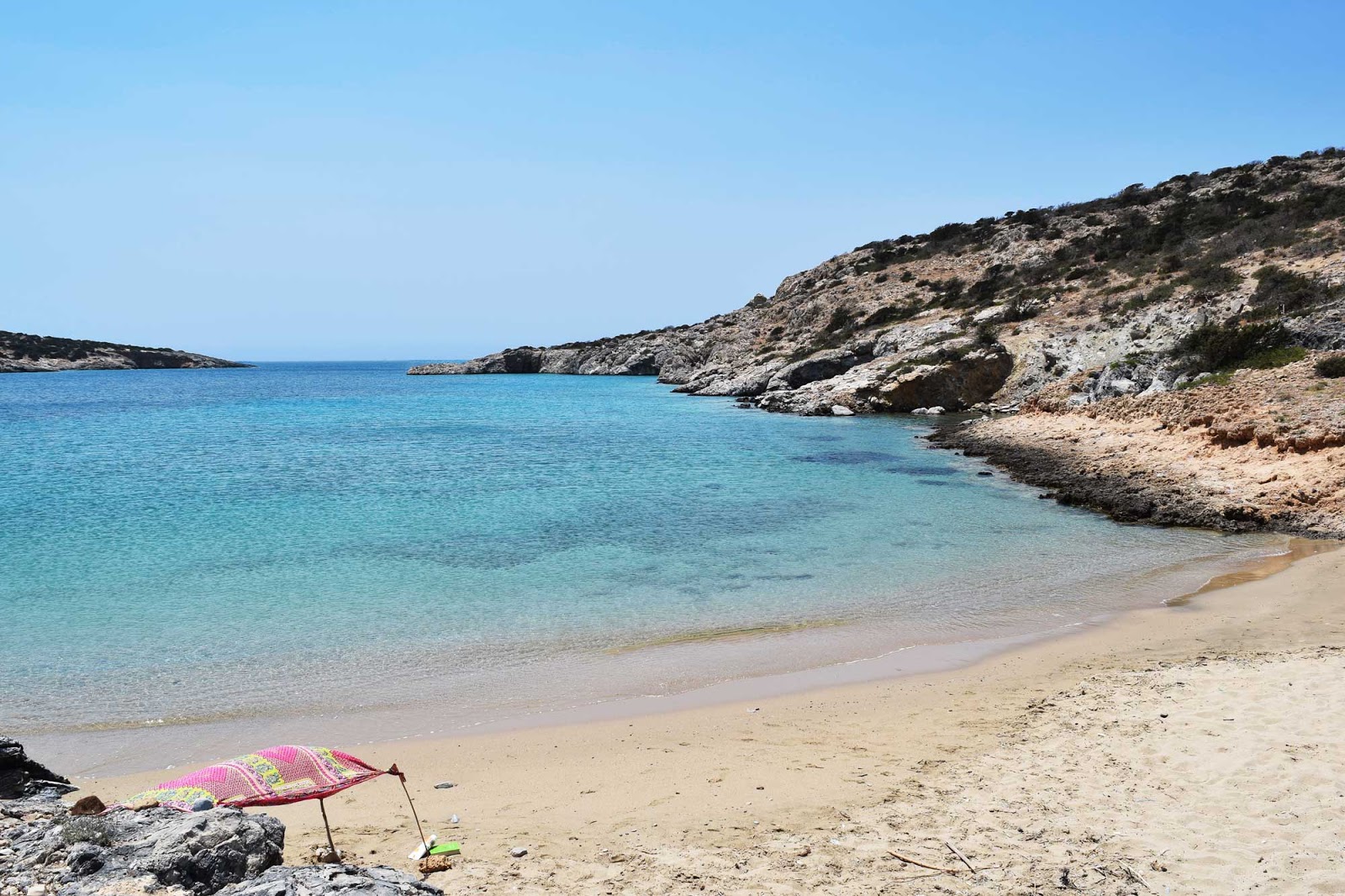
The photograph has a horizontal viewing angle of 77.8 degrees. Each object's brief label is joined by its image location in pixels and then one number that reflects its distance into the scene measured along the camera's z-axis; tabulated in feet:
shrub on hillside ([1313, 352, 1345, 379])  73.00
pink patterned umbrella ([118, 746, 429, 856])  18.19
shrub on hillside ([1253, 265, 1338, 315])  97.30
